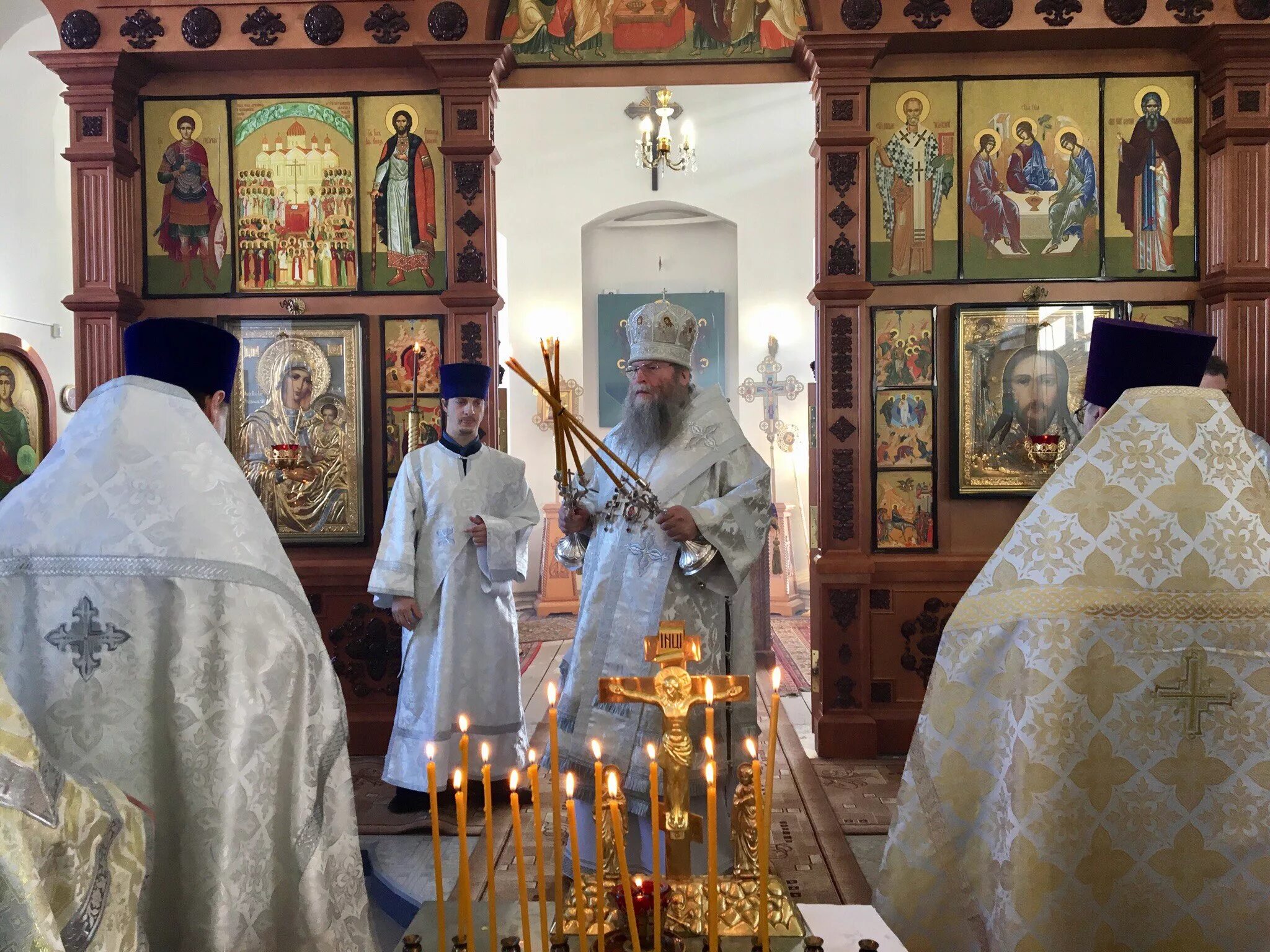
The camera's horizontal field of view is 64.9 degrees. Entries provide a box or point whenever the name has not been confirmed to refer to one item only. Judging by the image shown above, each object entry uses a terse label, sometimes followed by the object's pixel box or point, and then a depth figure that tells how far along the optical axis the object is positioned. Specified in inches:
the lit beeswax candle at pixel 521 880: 64.6
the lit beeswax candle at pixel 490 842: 61.6
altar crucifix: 83.6
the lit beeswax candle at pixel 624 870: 64.3
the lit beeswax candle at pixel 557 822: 62.2
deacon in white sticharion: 204.5
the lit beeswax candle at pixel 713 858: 59.6
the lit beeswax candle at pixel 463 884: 66.2
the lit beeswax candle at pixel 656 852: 59.6
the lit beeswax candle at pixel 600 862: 64.7
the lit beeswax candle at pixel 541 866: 67.6
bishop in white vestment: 153.8
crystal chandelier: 438.0
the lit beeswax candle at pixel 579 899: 64.4
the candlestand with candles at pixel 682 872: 79.8
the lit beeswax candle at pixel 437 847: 61.4
